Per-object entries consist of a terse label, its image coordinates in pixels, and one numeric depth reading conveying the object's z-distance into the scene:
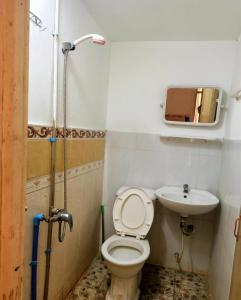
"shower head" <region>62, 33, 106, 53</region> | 1.27
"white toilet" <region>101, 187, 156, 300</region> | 1.61
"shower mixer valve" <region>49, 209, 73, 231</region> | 1.25
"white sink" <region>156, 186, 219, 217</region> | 1.76
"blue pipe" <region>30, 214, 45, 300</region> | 1.21
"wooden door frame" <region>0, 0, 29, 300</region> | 0.52
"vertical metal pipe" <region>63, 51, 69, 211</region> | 1.34
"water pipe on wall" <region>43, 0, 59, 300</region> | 1.26
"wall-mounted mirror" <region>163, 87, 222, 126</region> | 1.97
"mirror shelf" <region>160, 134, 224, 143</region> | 1.99
